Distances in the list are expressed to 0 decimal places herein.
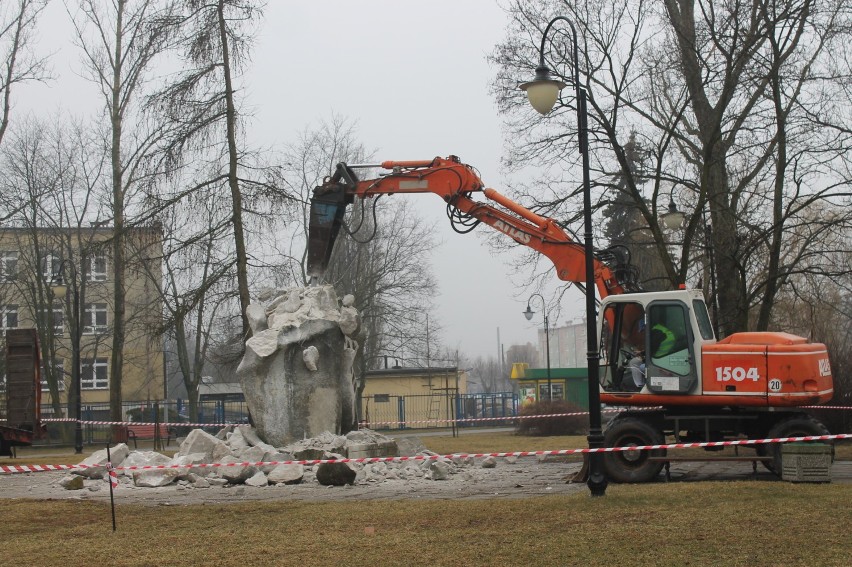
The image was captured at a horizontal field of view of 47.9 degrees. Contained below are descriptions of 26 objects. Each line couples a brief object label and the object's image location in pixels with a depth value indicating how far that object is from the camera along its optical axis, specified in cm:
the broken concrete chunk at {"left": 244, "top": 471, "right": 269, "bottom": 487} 1540
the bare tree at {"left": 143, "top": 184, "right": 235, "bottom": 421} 2214
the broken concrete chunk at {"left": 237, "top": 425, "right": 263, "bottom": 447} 1731
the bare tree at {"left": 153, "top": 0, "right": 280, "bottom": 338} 2248
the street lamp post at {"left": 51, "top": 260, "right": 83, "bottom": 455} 2927
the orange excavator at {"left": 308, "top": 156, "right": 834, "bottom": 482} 1415
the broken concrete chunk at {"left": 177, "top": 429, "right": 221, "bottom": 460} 1717
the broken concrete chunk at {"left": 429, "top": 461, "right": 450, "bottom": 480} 1608
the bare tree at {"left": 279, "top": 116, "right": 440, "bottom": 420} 3972
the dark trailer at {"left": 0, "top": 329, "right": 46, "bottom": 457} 2091
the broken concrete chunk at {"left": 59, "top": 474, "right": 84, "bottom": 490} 1582
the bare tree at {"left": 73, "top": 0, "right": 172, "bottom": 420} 3127
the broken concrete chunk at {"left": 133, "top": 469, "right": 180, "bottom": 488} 1566
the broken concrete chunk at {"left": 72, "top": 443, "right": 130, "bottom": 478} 1647
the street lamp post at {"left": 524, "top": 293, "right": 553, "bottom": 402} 3708
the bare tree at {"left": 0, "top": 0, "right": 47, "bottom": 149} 3003
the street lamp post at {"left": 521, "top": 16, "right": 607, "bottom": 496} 1164
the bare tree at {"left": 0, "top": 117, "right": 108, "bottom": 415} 3900
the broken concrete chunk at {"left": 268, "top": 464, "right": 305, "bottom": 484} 1541
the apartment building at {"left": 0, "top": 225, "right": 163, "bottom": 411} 3054
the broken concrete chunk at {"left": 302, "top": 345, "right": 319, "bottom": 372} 1709
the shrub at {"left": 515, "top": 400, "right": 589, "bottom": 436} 3078
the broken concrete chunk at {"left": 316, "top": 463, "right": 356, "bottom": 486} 1513
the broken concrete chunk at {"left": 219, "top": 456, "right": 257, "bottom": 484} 1558
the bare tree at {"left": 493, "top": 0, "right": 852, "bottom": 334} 1952
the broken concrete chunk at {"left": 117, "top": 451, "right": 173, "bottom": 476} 1641
